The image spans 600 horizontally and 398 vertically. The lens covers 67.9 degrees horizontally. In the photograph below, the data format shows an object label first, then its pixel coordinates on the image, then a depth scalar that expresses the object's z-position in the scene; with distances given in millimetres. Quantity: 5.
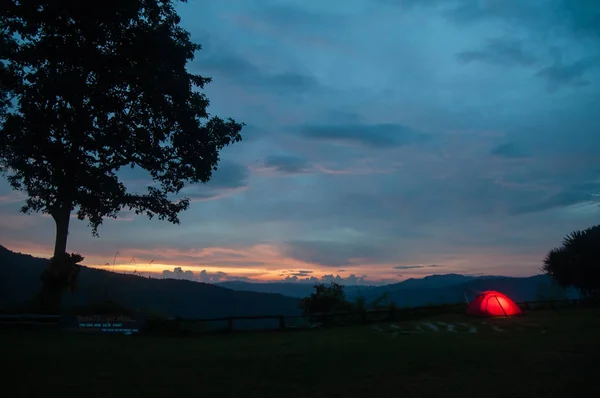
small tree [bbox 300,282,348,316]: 23672
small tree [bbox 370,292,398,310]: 22661
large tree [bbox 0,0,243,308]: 17234
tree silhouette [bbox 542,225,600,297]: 31594
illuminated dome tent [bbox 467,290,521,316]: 21312
